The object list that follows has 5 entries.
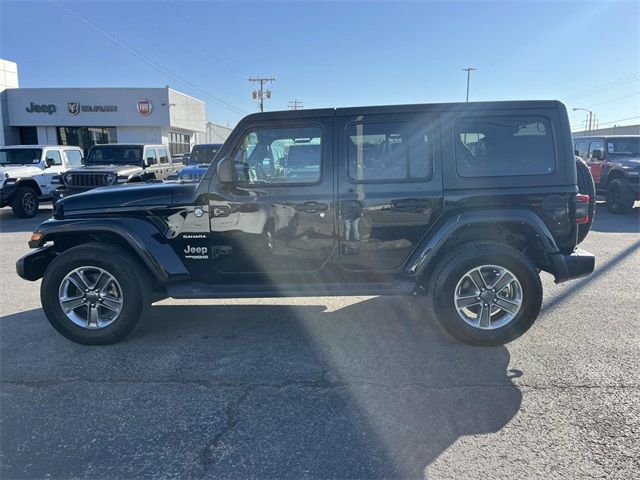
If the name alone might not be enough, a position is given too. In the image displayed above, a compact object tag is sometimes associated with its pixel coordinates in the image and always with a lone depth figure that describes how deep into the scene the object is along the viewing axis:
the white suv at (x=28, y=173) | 11.90
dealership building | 32.12
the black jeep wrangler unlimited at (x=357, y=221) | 3.90
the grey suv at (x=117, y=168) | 11.64
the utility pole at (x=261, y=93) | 59.16
